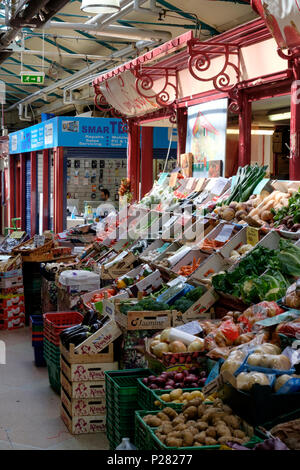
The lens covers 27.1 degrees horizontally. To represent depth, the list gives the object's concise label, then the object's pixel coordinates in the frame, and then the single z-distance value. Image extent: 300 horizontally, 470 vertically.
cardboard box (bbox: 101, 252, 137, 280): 7.39
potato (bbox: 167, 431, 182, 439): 2.97
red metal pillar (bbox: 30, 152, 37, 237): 18.56
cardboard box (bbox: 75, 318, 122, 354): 4.94
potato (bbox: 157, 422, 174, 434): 3.05
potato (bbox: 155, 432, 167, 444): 2.98
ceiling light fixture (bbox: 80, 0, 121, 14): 5.71
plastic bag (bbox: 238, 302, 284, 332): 4.14
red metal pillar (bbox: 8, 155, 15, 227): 21.45
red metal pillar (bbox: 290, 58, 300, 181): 6.03
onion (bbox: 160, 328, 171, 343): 4.39
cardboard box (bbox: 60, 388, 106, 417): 4.93
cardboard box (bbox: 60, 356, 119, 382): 4.91
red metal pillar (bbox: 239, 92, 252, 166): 7.21
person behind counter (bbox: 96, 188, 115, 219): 13.84
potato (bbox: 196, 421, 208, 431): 3.07
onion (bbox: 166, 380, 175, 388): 3.81
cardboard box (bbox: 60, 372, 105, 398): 4.92
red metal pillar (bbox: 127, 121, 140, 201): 11.65
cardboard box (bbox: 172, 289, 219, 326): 4.95
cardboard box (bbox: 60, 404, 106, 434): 4.94
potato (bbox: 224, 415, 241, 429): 3.09
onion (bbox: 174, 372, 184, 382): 3.90
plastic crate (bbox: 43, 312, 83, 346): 6.21
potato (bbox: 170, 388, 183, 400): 3.58
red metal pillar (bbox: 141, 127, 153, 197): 11.66
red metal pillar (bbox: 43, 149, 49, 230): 16.37
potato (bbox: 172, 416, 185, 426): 3.16
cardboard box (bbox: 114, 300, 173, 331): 4.83
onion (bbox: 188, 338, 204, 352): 4.22
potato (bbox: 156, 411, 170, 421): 3.25
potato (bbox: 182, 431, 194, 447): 2.94
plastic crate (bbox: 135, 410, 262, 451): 2.87
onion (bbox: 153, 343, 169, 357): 4.26
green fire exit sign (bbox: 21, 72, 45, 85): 11.72
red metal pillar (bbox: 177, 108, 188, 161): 9.01
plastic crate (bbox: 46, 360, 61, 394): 5.90
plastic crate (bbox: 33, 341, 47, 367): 6.91
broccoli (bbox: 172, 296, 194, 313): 5.02
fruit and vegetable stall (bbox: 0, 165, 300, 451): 3.09
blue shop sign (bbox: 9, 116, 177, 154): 13.87
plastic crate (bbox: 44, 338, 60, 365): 5.88
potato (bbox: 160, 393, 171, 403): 3.56
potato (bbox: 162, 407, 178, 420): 3.30
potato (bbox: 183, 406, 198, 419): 3.26
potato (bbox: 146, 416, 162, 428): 3.18
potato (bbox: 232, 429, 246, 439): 3.00
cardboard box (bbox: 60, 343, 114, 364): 4.91
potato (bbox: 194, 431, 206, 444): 2.95
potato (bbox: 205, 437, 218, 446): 2.93
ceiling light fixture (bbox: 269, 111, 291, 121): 7.41
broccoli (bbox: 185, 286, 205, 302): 5.19
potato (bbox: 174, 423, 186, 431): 3.06
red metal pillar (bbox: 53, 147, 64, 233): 14.15
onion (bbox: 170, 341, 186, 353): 4.21
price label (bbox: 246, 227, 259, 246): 5.32
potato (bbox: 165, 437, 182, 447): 2.90
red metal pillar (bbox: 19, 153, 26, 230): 19.75
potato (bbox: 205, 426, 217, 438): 2.99
